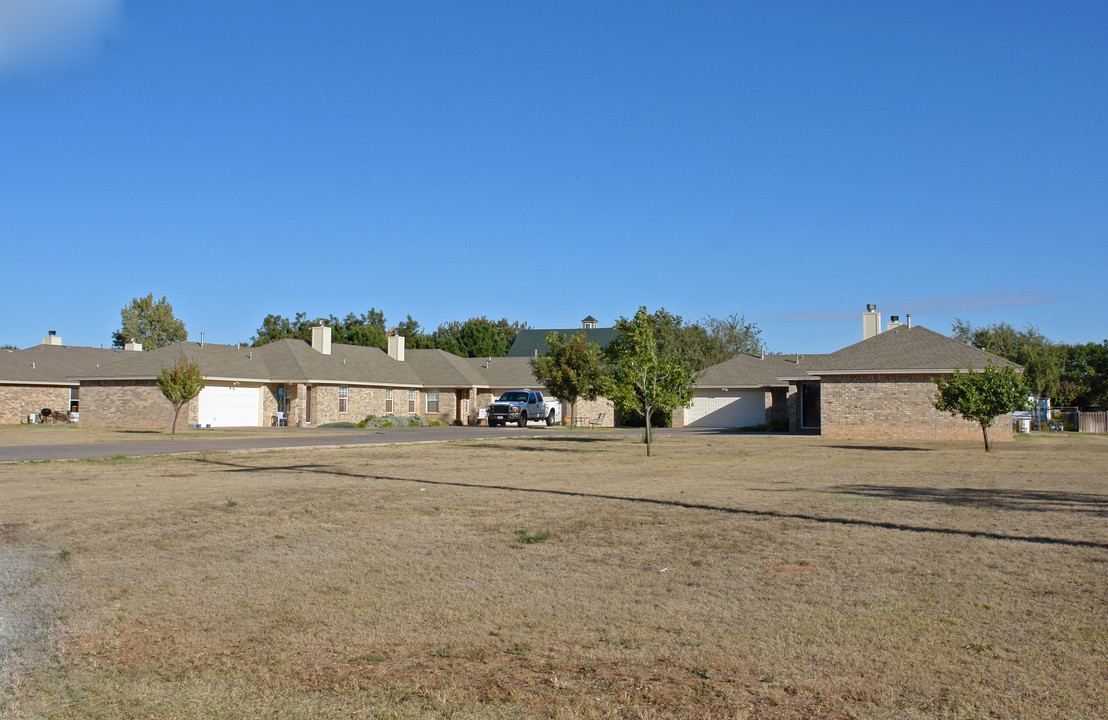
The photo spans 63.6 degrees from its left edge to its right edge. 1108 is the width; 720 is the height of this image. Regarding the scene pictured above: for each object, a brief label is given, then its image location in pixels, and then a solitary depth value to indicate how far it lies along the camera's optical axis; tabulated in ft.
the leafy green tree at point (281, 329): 298.76
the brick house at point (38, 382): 164.25
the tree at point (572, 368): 142.10
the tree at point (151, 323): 283.79
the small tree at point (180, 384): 118.01
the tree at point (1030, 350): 181.78
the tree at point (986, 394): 86.94
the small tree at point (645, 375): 86.89
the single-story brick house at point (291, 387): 147.23
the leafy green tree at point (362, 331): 254.12
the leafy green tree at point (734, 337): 261.38
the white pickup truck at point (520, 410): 163.43
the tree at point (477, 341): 292.20
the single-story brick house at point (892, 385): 117.19
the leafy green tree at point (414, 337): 290.35
